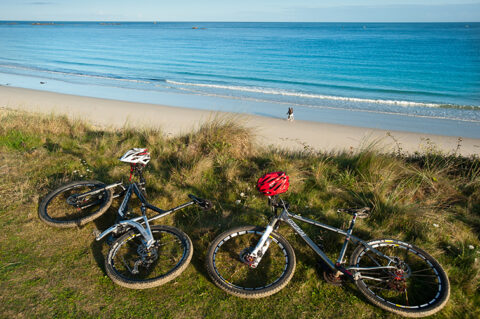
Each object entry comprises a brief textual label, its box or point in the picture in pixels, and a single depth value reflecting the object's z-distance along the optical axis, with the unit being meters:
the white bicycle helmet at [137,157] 4.05
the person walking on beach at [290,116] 13.56
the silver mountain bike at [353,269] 3.25
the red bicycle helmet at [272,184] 3.25
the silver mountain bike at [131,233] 3.49
